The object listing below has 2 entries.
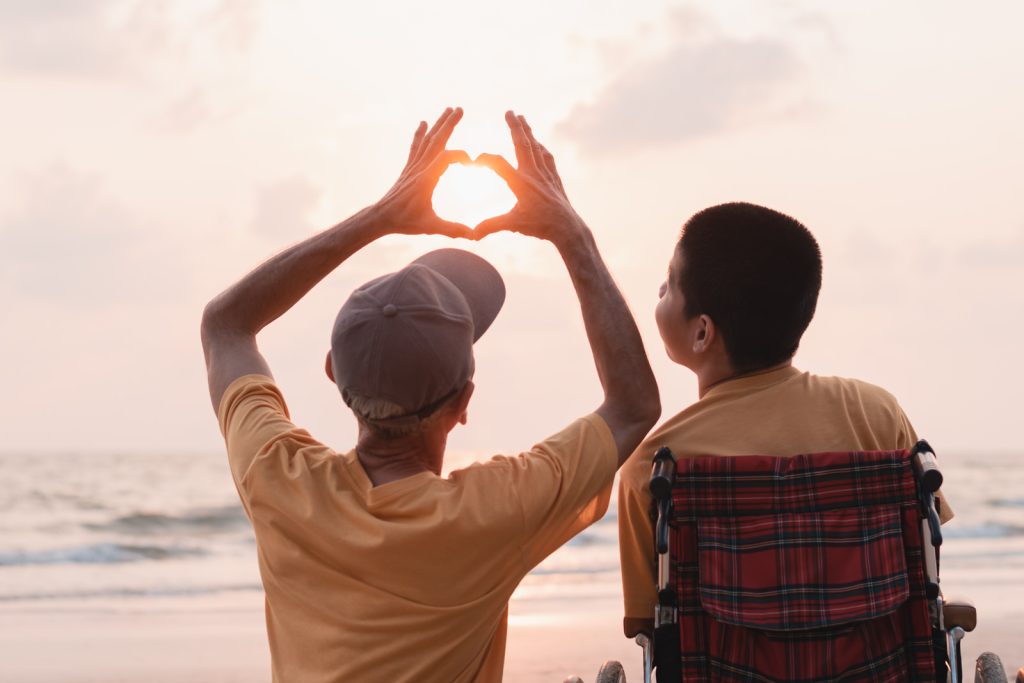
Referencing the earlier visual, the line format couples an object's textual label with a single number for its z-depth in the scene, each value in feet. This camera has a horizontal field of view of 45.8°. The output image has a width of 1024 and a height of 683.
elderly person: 6.57
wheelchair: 7.59
